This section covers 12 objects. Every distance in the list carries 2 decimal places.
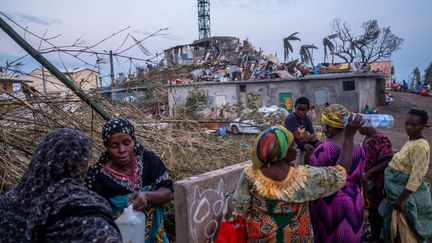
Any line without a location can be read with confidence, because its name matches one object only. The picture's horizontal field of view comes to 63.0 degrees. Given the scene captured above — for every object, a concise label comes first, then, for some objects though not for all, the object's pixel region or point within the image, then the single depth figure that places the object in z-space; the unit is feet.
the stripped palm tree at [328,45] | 112.61
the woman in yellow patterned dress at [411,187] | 10.73
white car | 17.77
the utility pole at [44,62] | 9.07
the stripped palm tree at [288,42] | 114.11
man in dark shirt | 14.17
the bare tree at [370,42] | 121.29
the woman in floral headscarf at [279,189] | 7.25
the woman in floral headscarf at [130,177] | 7.33
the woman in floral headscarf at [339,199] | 9.13
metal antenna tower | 176.55
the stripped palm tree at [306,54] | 109.60
